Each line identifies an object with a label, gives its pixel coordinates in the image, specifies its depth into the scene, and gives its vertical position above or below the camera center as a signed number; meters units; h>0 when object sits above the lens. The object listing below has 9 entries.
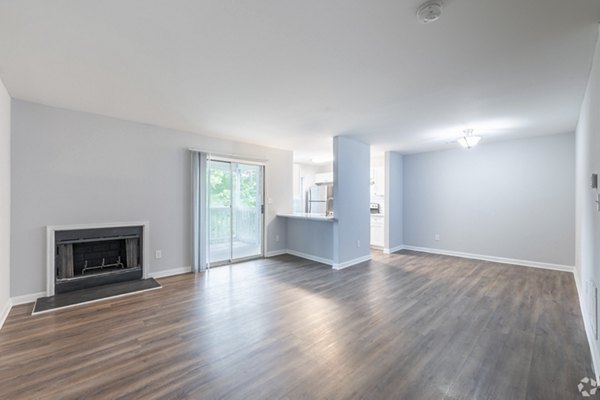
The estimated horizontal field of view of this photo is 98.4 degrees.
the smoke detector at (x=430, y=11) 1.55 +1.16
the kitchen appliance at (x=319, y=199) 7.93 +0.04
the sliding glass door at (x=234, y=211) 5.04 -0.23
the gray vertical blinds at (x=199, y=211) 4.56 -0.19
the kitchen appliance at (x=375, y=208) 7.35 -0.23
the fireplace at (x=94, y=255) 3.39 -0.80
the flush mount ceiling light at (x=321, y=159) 7.30 +1.19
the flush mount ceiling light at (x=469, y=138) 4.31 +1.03
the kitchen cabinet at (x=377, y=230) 6.91 -0.82
